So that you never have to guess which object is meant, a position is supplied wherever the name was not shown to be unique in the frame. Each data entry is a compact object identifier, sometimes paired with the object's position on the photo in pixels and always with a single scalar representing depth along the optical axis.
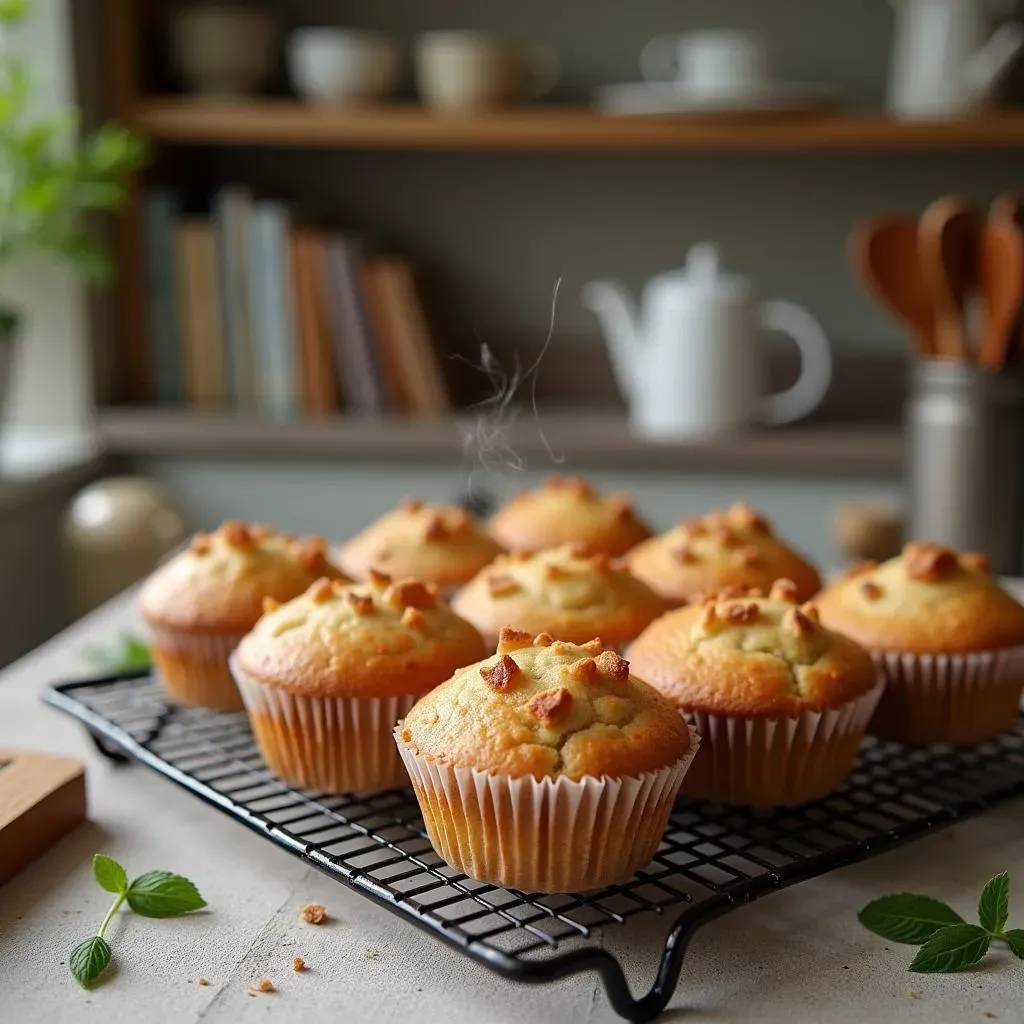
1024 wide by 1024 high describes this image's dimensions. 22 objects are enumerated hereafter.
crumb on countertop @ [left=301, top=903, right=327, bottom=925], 0.58
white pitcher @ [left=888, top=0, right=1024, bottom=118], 1.16
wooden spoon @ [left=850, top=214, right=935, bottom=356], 0.94
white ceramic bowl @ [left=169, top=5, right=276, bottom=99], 1.25
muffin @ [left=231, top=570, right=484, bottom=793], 0.63
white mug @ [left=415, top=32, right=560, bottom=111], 1.18
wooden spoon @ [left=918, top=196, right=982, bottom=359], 0.89
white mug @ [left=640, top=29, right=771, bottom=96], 1.13
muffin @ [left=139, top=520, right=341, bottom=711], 0.69
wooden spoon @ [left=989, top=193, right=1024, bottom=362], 0.90
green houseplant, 1.08
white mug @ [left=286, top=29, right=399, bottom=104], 1.20
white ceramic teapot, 1.16
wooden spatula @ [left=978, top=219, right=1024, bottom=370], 0.88
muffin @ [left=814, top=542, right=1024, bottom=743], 0.65
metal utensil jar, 0.91
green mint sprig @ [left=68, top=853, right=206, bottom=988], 0.58
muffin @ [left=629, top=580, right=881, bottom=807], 0.61
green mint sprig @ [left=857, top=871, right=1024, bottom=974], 0.56
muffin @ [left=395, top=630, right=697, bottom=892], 0.56
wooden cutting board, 0.60
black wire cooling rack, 0.55
